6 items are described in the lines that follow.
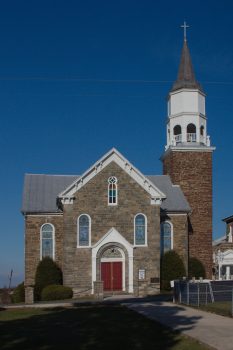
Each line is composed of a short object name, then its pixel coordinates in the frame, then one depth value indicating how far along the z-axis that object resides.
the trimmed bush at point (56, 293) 40.47
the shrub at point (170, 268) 44.53
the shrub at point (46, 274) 43.44
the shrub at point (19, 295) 42.89
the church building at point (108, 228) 43.19
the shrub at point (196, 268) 48.28
